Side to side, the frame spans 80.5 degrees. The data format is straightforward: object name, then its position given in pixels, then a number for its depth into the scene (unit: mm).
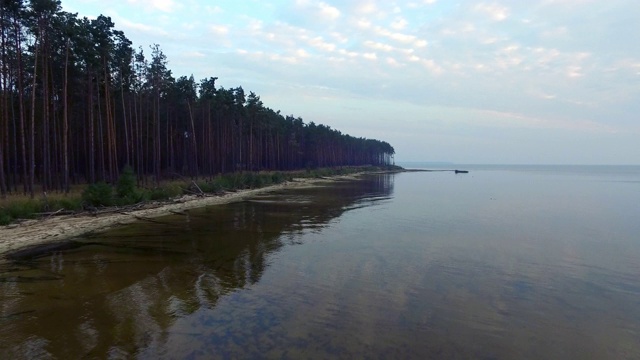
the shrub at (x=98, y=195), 25877
